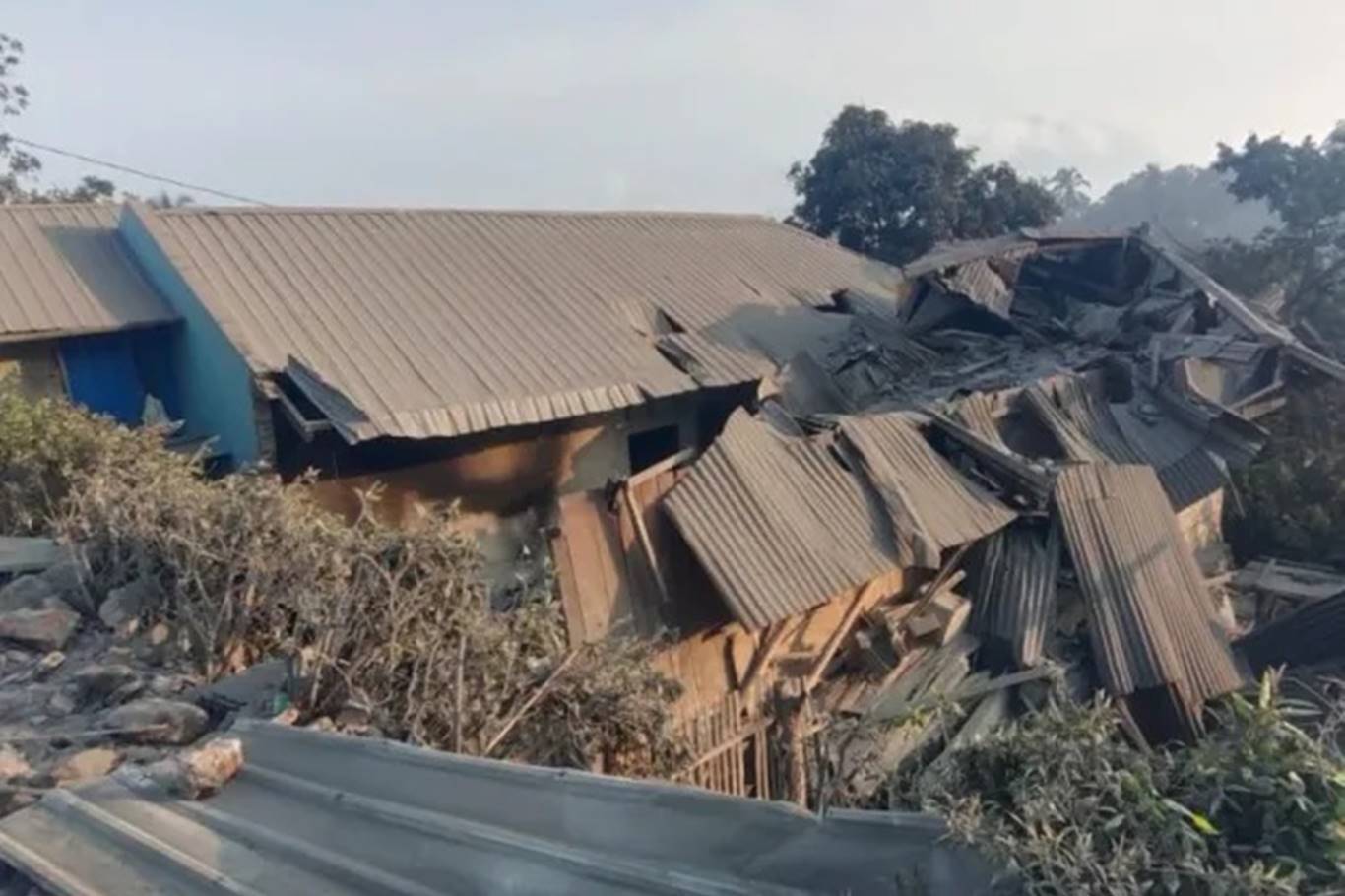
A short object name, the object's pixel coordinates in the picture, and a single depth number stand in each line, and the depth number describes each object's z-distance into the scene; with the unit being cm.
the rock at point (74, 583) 541
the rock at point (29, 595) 547
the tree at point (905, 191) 2100
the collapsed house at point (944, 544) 704
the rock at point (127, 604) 521
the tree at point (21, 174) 2086
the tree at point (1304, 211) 1530
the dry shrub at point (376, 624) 443
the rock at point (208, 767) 334
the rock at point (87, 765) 385
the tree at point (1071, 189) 5002
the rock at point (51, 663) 494
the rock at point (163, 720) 420
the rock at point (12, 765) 386
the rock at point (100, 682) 466
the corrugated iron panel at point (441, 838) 252
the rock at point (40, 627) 512
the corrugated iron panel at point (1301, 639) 916
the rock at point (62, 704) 459
